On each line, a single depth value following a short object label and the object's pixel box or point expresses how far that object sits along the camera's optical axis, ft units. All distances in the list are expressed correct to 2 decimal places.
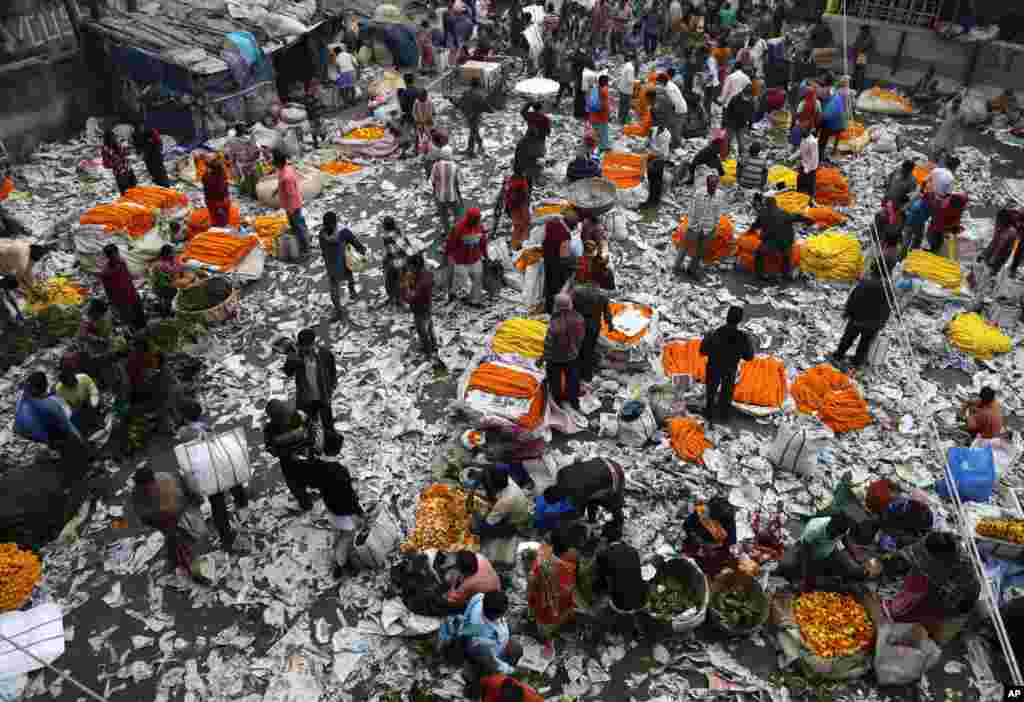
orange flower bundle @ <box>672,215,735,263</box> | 36.29
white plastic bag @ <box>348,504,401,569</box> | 21.21
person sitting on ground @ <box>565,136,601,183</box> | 40.01
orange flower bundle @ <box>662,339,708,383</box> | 29.01
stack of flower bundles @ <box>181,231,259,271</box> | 34.60
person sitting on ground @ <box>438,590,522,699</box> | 17.02
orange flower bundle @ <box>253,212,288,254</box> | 38.52
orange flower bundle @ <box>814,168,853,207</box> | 41.55
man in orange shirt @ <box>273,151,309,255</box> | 34.24
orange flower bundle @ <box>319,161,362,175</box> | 45.57
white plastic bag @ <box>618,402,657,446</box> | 26.07
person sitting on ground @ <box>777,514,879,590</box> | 19.51
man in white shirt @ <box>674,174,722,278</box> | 33.50
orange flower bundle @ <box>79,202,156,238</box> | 36.19
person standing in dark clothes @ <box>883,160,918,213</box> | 35.83
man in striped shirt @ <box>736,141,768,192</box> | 41.34
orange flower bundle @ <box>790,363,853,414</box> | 27.87
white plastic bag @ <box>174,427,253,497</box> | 20.20
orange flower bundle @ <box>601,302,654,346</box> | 29.91
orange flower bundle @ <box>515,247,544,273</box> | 35.66
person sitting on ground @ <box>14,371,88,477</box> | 23.24
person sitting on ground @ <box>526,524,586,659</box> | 18.56
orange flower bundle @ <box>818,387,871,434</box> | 26.91
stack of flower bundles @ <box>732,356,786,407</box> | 27.84
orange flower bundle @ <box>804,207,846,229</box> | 39.63
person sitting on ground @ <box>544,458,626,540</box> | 20.94
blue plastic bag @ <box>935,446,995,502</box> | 23.02
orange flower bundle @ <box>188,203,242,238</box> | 38.29
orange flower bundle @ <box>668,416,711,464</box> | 25.64
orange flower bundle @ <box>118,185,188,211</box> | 38.60
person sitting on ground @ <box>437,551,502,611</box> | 18.29
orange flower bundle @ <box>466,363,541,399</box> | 26.50
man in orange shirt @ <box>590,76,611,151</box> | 44.45
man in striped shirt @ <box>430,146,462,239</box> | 35.27
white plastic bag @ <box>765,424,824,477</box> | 24.32
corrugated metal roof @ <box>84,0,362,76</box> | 46.37
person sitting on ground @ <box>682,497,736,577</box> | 20.10
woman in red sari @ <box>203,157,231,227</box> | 36.06
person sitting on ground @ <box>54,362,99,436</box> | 24.77
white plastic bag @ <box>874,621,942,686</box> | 18.39
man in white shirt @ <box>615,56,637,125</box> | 49.08
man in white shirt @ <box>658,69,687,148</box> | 44.86
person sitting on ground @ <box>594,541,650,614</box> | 18.71
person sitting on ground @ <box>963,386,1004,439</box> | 24.41
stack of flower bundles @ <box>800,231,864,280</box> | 35.27
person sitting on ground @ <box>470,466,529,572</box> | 20.68
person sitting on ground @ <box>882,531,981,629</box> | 18.10
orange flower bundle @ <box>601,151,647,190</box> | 43.06
